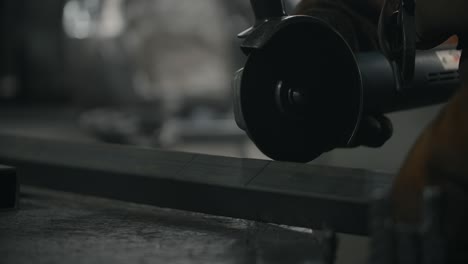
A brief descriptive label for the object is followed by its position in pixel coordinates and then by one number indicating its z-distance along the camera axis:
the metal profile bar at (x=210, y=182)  0.90
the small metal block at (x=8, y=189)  1.02
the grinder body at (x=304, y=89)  1.01
